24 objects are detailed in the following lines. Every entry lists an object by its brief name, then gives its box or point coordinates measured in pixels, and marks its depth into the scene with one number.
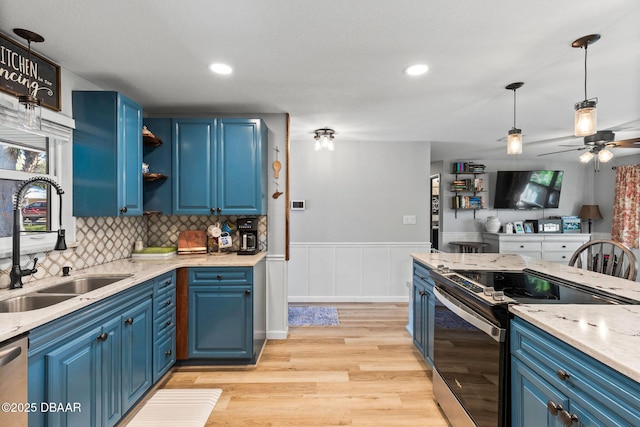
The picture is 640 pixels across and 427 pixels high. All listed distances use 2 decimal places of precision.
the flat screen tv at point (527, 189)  6.21
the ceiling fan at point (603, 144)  3.53
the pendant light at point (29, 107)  1.68
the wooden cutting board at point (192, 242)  3.29
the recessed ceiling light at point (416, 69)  2.28
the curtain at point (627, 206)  5.80
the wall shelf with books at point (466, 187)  6.19
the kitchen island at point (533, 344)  1.02
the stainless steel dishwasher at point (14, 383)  1.21
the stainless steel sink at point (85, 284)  2.08
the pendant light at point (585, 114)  1.90
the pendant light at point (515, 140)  2.54
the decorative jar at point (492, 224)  6.12
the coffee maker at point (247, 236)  3.28
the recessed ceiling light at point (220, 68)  2.29
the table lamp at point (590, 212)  6.26
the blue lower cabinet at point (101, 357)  1.44
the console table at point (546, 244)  5.95
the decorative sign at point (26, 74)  1.90
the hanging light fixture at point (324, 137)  3.95
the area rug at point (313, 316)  3.98
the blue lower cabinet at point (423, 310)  2.59
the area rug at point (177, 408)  2.11
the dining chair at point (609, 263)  2.02
